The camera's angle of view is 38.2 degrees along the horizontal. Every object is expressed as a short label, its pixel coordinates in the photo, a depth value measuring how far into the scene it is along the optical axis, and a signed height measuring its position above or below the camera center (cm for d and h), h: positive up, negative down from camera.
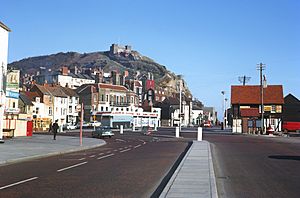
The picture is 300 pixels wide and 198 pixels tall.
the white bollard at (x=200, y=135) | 4140 -115
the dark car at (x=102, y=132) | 5407 -132
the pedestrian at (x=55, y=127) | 4400 -62
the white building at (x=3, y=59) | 3476 +535
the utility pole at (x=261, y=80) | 7356 +774
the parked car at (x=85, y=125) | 9853 -81
